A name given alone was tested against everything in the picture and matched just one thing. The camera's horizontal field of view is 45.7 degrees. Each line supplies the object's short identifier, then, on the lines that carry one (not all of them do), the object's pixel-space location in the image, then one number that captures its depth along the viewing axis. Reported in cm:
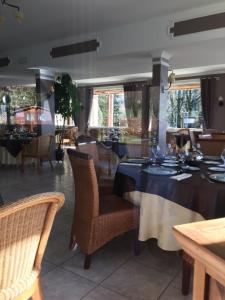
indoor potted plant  701
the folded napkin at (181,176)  204
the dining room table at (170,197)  183
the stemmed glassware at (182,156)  271
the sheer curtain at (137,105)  1004
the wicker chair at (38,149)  575
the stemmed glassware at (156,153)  283
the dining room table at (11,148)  604
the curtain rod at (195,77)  855
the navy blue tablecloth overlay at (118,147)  491
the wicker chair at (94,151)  303
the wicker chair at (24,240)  104
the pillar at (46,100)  708
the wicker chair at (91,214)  204
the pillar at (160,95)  531
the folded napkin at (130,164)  257
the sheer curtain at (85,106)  1177
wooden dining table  71
